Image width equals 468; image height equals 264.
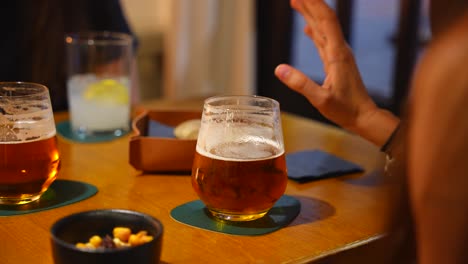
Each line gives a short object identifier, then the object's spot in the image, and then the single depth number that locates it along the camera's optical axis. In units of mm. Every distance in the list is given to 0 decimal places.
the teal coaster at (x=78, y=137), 1127
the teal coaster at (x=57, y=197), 879
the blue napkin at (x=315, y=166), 997
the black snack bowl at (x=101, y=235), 710
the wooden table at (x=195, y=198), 800
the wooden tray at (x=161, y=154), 979
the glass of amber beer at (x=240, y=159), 824
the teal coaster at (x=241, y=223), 840
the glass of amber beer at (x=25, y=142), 857
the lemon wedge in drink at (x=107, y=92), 1171
